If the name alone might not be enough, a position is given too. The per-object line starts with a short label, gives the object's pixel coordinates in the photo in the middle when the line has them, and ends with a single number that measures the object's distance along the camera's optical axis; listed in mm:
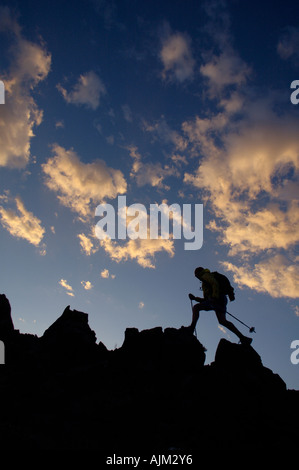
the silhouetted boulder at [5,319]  11239
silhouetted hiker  10906
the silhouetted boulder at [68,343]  10125
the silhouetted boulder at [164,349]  9602
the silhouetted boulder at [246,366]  8617
